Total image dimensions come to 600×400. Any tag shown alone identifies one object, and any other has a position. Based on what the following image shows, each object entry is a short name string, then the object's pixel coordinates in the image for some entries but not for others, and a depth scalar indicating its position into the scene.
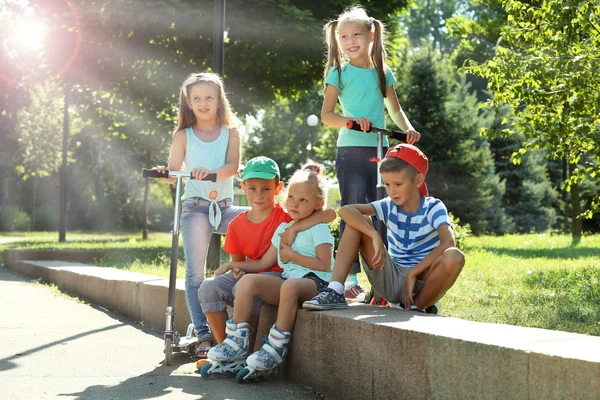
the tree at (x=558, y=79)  9.20
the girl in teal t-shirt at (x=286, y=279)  4.68
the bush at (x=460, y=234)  13.15
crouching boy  4.56
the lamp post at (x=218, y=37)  9.20
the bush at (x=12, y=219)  41.97
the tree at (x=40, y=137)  38.94
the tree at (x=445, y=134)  25.08
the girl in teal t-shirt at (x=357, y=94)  5.80
